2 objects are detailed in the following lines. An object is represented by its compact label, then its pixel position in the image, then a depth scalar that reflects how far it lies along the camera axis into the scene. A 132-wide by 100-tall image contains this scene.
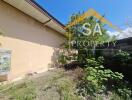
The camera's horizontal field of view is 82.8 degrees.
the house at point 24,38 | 2.62
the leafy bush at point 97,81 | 2.29
